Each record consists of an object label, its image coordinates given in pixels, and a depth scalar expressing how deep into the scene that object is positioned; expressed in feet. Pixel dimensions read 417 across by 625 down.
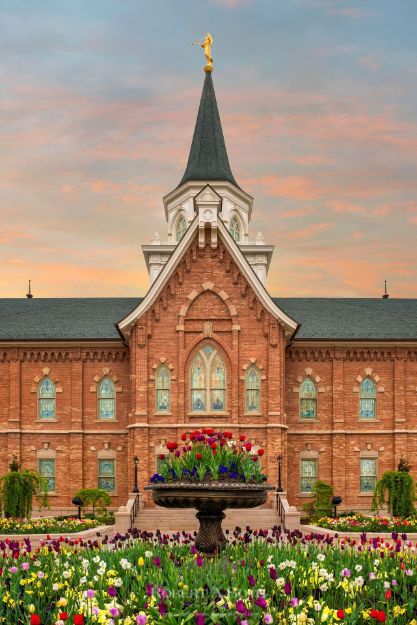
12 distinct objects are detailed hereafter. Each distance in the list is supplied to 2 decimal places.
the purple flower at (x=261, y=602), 34.09
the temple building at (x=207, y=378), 129.08
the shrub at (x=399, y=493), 122.11
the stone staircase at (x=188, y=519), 112.88
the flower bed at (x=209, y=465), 56.59
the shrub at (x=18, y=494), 118.11
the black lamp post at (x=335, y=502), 121.48
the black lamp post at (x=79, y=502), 122.65
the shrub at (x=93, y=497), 134.21
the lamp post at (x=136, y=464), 125.05
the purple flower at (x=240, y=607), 33.47
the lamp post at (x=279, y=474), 118.95
